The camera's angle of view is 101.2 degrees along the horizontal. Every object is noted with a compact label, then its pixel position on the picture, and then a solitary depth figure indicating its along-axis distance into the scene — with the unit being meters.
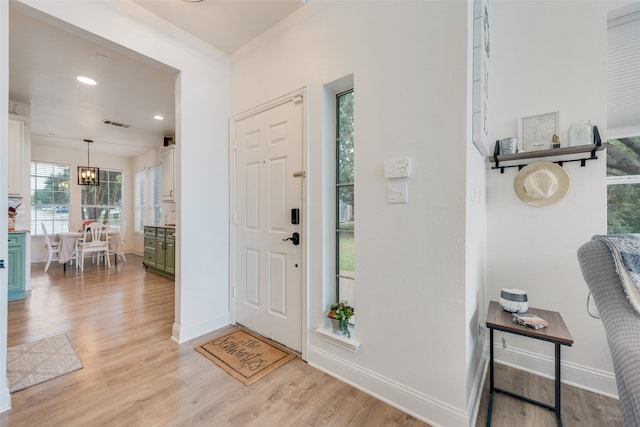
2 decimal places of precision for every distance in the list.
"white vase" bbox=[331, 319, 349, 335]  1.90
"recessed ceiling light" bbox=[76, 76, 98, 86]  3.25
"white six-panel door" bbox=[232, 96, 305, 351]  2.24
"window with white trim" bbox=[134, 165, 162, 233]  6.58
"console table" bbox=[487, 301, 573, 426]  1.43
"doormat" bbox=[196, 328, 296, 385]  1.98
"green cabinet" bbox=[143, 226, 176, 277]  4.56
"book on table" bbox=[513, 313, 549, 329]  1.52
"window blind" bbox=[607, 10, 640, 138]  1.79
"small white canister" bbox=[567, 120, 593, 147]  1.74
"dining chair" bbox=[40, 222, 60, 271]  5.18
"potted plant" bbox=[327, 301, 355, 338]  1.90
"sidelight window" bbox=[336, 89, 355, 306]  2.05
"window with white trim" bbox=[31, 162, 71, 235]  6.23
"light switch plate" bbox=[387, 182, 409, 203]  1.62
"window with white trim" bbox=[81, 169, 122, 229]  6.89
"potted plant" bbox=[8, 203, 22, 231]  3.88
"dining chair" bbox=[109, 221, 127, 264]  6.19
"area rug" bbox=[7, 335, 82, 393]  1.88
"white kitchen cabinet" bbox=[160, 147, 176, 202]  5.05
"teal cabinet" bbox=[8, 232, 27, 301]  3.62
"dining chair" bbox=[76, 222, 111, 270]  5.40
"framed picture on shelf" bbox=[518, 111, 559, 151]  1.91
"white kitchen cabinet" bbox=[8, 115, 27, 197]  3.76
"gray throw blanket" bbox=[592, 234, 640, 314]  1.03
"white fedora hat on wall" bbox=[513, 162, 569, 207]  1.88
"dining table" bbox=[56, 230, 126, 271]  5.29
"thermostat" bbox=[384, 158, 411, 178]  1.59
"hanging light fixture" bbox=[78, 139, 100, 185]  6.05
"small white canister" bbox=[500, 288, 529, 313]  1.68
